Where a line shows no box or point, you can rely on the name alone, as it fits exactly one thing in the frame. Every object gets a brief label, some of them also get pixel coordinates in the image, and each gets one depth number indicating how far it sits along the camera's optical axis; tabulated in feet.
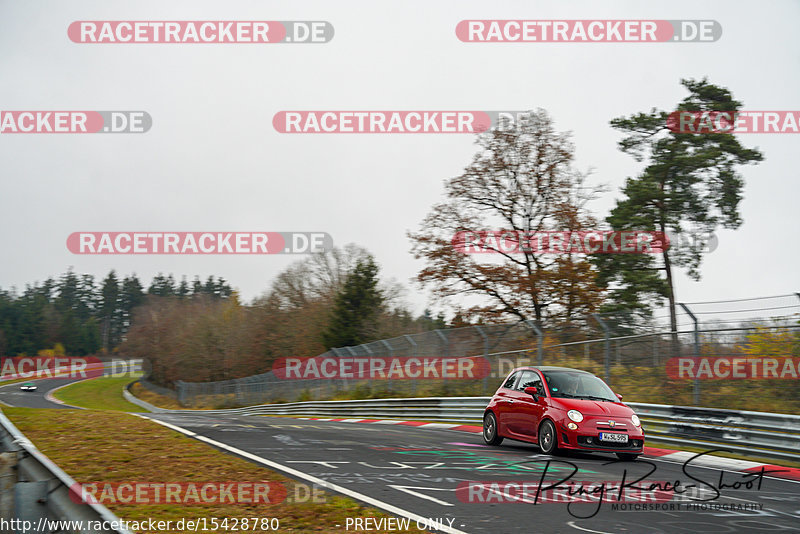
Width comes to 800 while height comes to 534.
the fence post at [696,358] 46.09
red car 37.04
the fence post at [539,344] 62.23
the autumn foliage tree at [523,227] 96.53
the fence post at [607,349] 53.85
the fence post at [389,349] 87.66
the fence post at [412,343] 81.76
